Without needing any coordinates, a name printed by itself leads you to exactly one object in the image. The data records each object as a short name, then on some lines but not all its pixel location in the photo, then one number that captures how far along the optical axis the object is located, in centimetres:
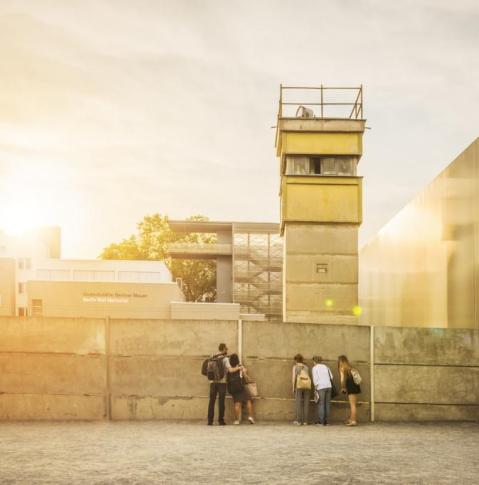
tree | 9288
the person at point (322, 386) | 1504
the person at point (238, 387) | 1502
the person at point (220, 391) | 1491
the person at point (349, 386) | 1511
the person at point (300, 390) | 1510
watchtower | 3148
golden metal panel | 1767
